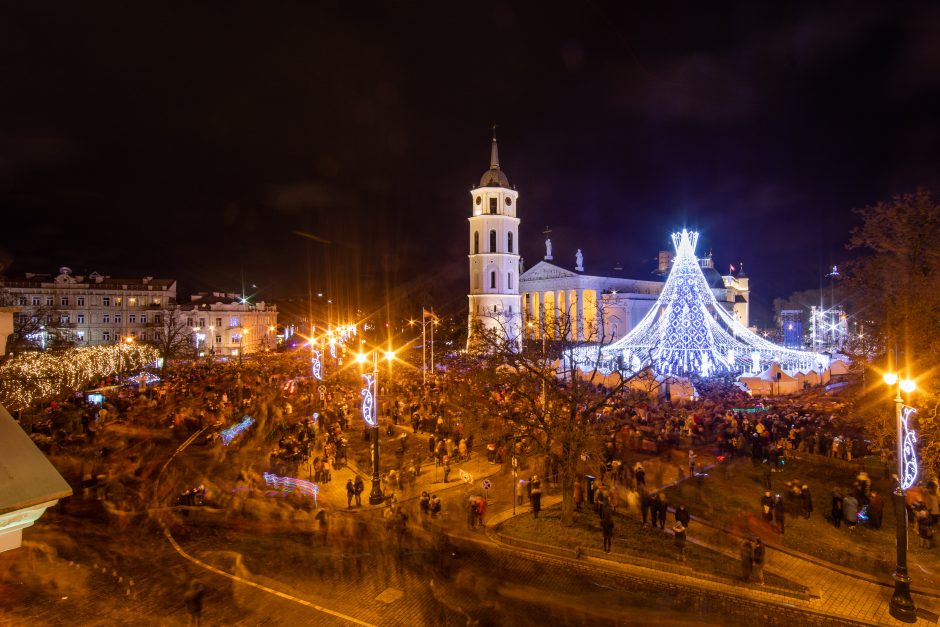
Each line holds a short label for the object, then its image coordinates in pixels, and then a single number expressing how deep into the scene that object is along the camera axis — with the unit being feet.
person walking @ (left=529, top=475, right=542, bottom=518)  45.24
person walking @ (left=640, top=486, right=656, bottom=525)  43.32
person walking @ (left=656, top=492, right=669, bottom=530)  42.16
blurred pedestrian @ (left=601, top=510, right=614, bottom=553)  38.11
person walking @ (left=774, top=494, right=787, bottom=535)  40.68
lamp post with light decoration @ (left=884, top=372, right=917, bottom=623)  29.15
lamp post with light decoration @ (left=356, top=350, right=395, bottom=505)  49.14
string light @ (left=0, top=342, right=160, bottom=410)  82.53
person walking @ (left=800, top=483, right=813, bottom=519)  44.11
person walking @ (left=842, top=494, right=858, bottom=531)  42.32
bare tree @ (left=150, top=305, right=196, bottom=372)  169.89
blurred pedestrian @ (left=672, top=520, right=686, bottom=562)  37.11
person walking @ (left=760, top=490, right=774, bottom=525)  42.49
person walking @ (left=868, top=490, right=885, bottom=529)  41.67
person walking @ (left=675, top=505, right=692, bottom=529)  38.70
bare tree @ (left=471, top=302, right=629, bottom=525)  43.14
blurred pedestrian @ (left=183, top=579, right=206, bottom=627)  28.66
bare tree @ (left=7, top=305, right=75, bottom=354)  113.13
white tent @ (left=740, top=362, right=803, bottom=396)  98.73
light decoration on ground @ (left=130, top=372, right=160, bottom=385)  116.98
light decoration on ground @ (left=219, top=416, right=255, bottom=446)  72.23
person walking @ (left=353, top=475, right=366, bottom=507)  48.73
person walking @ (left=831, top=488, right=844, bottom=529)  42.60
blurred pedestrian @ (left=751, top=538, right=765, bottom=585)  33.50
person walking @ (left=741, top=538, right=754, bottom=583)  33.30
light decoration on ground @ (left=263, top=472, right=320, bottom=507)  51.57
